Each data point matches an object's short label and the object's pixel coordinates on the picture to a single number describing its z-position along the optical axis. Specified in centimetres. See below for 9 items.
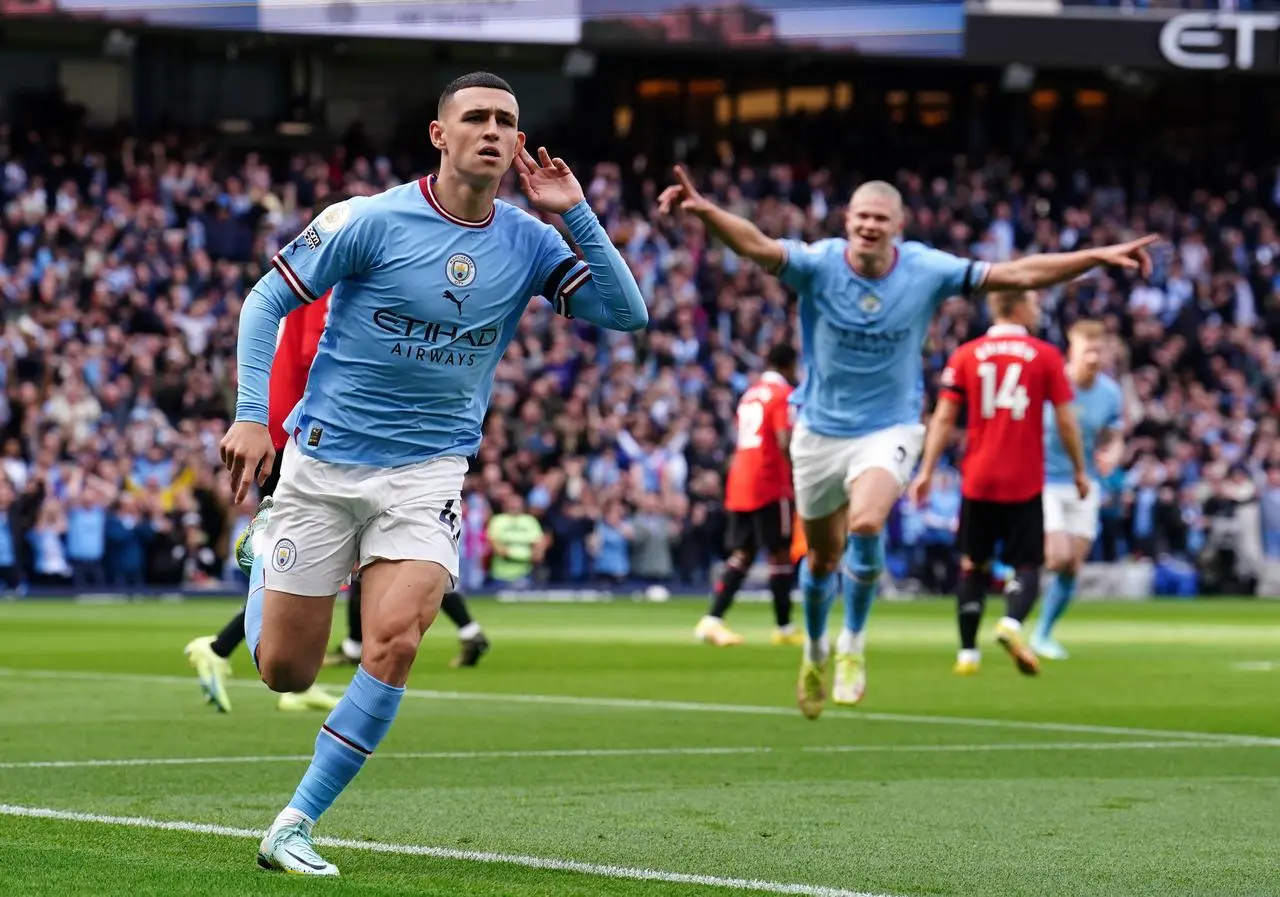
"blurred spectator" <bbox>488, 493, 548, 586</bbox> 3028
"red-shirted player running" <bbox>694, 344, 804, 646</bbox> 1905
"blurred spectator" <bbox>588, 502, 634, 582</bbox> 3122
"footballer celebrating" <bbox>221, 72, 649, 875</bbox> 690
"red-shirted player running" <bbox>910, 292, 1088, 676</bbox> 1556
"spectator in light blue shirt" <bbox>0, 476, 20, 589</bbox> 2775
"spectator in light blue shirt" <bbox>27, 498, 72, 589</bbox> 2812
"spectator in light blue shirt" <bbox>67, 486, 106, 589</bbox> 2820
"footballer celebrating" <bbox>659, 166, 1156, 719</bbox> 1188
